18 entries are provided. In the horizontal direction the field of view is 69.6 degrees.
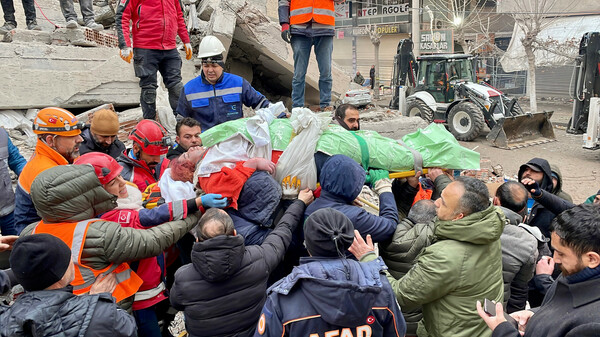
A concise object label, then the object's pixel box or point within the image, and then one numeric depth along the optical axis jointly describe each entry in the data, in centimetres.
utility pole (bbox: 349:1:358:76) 2733
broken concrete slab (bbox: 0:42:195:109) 562
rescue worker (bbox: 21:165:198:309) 214
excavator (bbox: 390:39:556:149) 1131
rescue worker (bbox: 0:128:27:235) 361
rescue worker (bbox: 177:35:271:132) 401
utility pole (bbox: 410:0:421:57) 2367
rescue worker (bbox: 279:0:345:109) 503
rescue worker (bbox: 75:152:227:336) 248
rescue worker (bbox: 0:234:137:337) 162
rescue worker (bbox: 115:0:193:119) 480
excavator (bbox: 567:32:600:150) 970
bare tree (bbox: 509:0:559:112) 1546
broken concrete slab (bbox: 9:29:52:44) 653
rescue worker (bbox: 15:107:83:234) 272
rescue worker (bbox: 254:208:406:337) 175
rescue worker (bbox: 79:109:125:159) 340
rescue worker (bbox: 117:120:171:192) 312
